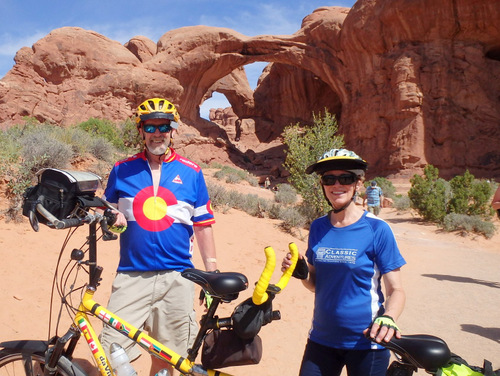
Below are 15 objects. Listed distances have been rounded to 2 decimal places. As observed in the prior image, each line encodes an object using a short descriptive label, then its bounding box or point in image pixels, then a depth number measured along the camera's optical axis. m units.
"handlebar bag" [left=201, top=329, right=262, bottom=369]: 1.89
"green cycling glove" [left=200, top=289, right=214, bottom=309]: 2.23
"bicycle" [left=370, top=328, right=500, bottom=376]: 1.49
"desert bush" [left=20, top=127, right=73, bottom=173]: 7.71
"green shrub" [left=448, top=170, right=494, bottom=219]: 14.20
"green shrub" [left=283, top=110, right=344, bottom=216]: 11.72
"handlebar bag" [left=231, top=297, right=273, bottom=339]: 1.78
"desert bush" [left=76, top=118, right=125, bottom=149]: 17.75
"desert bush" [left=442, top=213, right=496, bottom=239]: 12.34
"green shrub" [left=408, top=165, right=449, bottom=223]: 14.52
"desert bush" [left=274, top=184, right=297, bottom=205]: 15.96
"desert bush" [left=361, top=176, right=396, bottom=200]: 21.68
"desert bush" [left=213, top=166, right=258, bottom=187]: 18.20
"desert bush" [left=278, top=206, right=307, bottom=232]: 10.84
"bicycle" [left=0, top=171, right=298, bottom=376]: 1.88
